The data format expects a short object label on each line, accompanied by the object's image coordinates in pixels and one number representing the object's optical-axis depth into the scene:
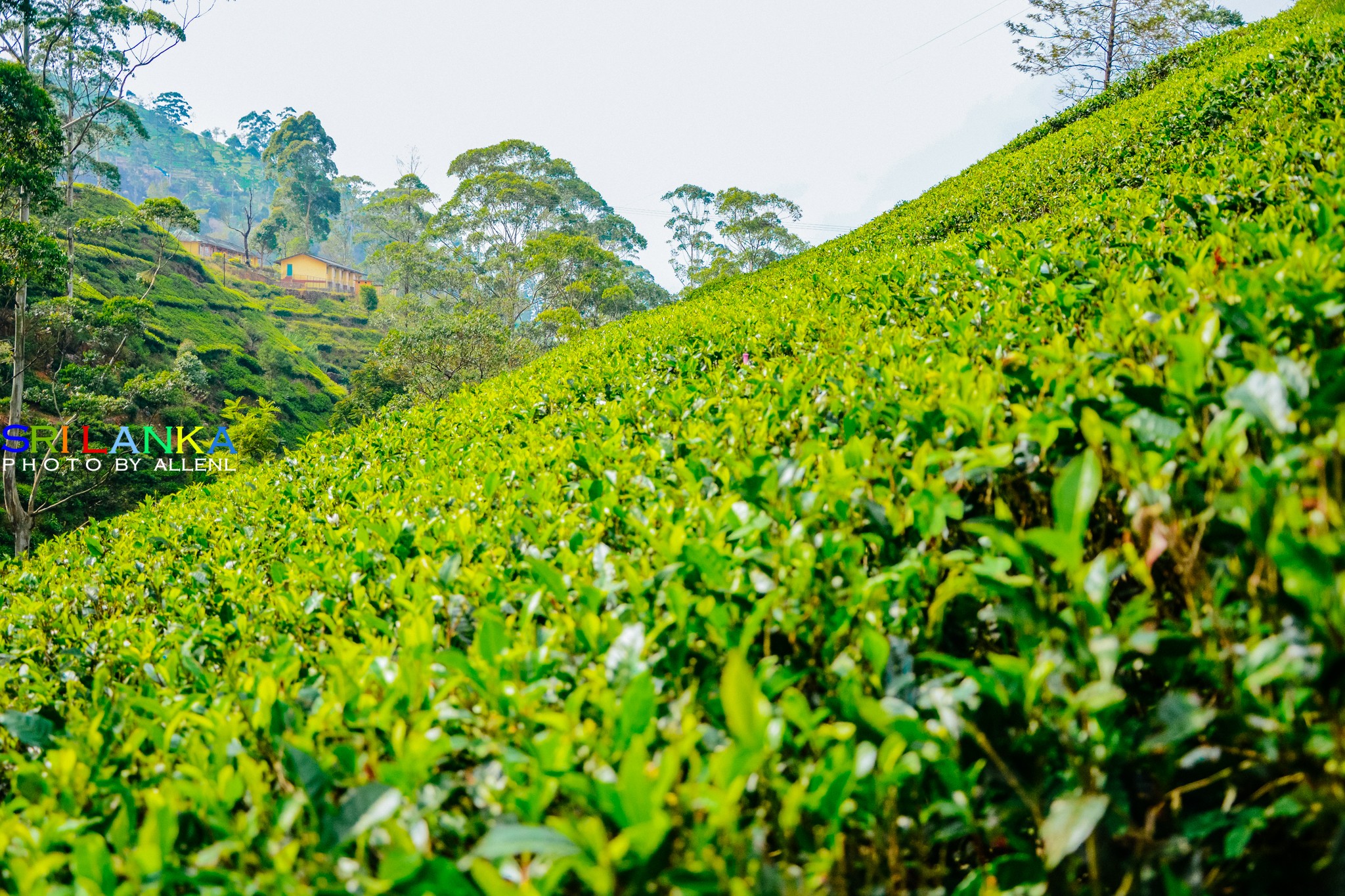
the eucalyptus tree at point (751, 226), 53.39
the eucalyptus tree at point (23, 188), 15.28
